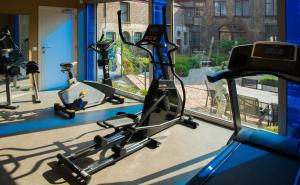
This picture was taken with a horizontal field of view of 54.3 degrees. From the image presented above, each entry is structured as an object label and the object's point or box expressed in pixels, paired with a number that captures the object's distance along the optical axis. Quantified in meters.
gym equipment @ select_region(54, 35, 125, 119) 5.70
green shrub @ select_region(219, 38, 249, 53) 4.71
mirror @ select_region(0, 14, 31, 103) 6.94
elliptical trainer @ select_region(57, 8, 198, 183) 3.33
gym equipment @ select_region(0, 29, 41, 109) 6.02
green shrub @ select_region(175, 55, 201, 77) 5.62
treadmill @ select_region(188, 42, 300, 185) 2.11
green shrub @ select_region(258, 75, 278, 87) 4.16
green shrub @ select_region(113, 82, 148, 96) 7.08
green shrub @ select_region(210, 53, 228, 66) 4.97
